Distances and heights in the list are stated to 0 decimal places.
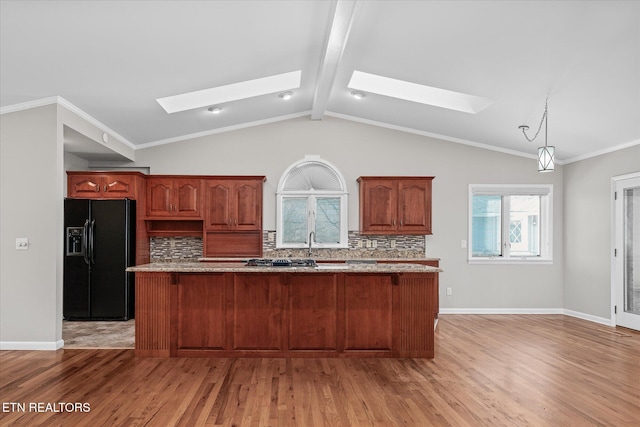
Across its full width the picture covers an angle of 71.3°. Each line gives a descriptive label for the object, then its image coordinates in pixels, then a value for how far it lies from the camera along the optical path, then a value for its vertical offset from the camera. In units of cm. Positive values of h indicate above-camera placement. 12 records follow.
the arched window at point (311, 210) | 711 +9
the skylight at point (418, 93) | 578 +163
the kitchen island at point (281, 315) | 439 -98
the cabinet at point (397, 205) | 682 +16
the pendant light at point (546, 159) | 468 +60
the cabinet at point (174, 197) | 681 +28
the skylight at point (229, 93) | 581 +162
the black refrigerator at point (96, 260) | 618 -62
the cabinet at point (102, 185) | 651 +44
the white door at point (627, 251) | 582 -47
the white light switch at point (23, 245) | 478 -32
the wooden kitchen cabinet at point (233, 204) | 681 +18
